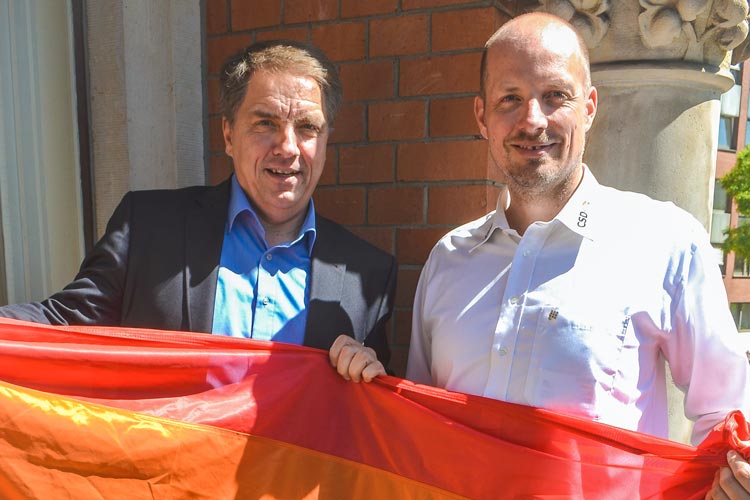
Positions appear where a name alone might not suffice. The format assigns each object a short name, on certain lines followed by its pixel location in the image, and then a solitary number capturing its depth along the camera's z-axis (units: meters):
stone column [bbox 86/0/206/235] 2.78
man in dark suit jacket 2.05
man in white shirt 1.72
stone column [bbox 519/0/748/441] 2.36
